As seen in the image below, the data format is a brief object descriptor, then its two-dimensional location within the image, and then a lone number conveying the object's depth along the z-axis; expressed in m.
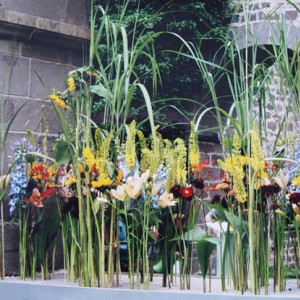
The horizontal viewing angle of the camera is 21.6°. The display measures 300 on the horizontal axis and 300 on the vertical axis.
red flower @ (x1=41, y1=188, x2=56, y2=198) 2.71
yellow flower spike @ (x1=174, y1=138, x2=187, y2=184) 2.41
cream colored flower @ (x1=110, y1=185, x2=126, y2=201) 2.35
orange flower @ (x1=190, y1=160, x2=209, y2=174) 2.51
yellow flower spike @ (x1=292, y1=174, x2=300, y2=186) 2.32
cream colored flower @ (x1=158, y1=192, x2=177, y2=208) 2.39
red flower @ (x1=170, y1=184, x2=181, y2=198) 2.42
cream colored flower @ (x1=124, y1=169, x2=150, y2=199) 2.34
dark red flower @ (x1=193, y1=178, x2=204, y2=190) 2.45
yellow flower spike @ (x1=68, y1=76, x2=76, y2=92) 2.50
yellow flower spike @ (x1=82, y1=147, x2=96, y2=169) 2.37
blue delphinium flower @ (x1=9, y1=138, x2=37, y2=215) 2.86
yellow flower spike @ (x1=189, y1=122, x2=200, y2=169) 2.44
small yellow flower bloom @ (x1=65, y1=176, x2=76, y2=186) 2.53
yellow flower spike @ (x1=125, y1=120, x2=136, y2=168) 2.37
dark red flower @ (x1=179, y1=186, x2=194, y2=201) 2.39
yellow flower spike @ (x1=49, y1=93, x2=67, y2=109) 2.52
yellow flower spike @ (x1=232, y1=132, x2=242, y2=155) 2.37
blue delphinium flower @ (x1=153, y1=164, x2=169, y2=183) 2.46
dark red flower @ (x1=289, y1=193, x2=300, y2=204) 2.36
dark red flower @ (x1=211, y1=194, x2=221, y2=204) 2.51
